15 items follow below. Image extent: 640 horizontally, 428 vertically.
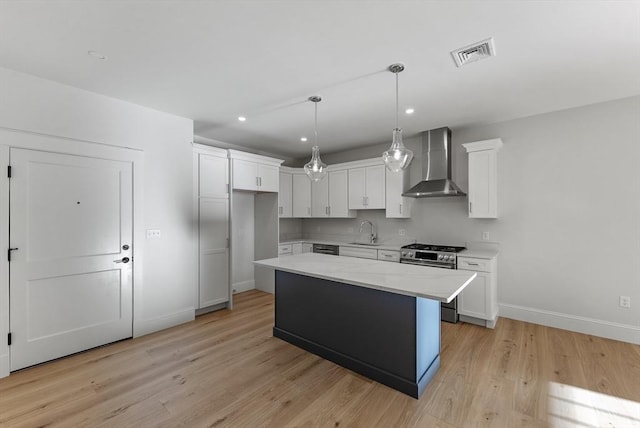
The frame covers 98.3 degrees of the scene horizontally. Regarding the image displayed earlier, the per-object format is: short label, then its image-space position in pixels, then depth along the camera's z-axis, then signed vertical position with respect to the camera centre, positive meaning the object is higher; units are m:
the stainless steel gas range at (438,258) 3.77 -0.60
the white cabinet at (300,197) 5.71 +0.40
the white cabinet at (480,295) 3.54 -1.04
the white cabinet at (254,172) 4.45 +0.76
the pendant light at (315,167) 3.09 +0.55
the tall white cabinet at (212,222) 4.02 -0.08
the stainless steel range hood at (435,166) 4.12 +0.77
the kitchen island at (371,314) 2.21 -0.92
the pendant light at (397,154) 2.53 +0.57
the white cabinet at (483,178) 3.82 +0.53
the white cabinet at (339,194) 5.32 +0.43
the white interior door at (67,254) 2.61 -0.39
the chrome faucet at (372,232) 5.23 -0.31
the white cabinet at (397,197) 4.65 +0.32
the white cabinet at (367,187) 4.88 +0.52
